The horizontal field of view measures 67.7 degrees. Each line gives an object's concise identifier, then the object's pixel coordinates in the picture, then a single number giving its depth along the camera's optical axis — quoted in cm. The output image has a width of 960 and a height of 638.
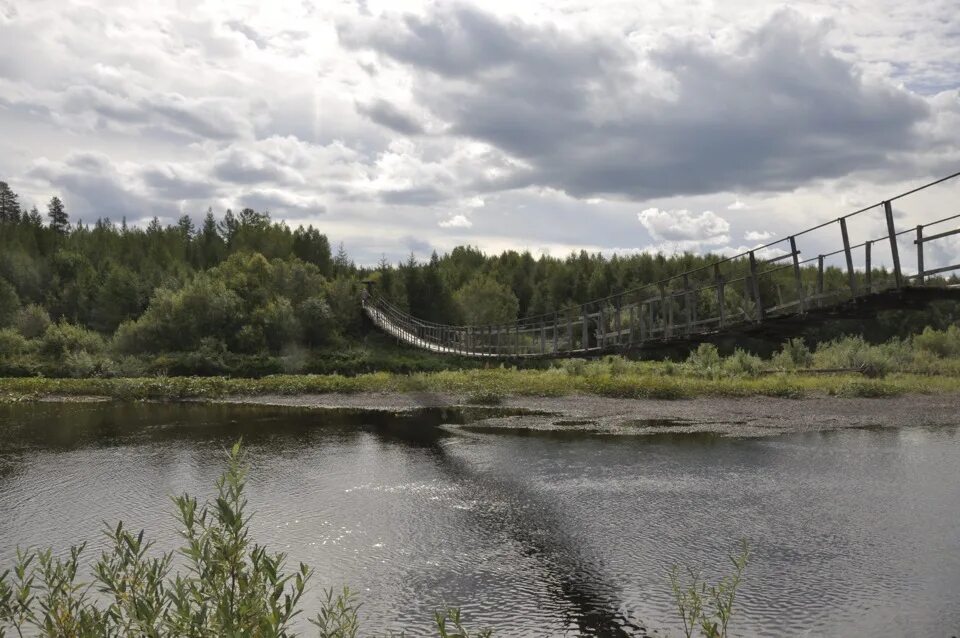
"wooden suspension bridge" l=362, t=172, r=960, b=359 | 958
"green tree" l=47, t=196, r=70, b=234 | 10038
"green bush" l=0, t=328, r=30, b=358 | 4275
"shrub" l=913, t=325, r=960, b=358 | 4566
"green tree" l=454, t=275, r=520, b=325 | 6003
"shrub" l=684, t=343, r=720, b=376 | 3641
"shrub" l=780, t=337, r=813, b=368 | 4161
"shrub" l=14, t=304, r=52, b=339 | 4762
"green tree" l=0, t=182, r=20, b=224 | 9919
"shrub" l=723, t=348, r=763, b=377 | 3675
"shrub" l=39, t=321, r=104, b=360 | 4344
